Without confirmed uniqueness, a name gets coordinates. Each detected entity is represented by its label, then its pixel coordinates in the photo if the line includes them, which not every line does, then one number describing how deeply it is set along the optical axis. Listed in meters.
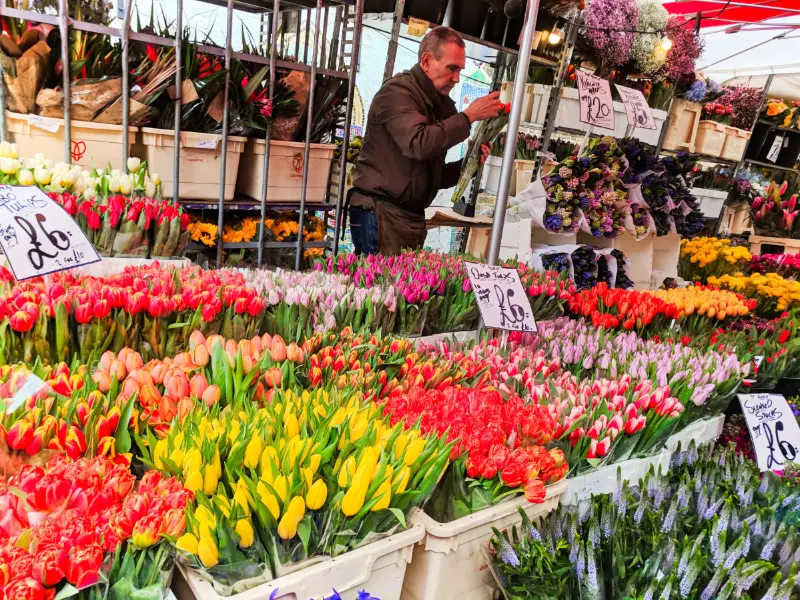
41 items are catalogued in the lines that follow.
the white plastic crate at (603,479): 1.28
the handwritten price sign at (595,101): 2.84
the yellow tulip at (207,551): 0.75
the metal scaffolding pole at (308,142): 3.09
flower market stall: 0.81
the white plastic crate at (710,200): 4.97
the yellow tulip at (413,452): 0.95
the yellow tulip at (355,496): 0.85
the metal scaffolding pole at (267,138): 2.88
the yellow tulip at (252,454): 0.88
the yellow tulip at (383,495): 0.88
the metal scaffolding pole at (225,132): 2.81
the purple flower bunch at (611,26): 4.01
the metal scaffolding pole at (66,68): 2.32
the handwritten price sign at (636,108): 3.24
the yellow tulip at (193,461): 0.84
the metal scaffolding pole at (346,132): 3.28
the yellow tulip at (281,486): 0.82
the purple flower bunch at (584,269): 3.07
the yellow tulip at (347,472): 0.88
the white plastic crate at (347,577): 0.78
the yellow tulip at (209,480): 0.85
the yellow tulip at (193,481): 0.83
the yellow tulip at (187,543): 0.76
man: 2.79
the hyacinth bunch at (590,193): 3.06
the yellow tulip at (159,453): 0.90
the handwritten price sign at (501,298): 1.60
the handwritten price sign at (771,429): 1.65
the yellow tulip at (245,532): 0.79
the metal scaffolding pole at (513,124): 1.60
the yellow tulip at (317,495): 0.83
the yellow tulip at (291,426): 0.97
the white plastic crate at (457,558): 1.00
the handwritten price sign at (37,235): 1.22
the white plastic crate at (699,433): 1.61
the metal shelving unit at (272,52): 2.40
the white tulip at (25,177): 1.92
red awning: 5.29
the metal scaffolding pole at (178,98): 2.62
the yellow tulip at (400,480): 0.91
